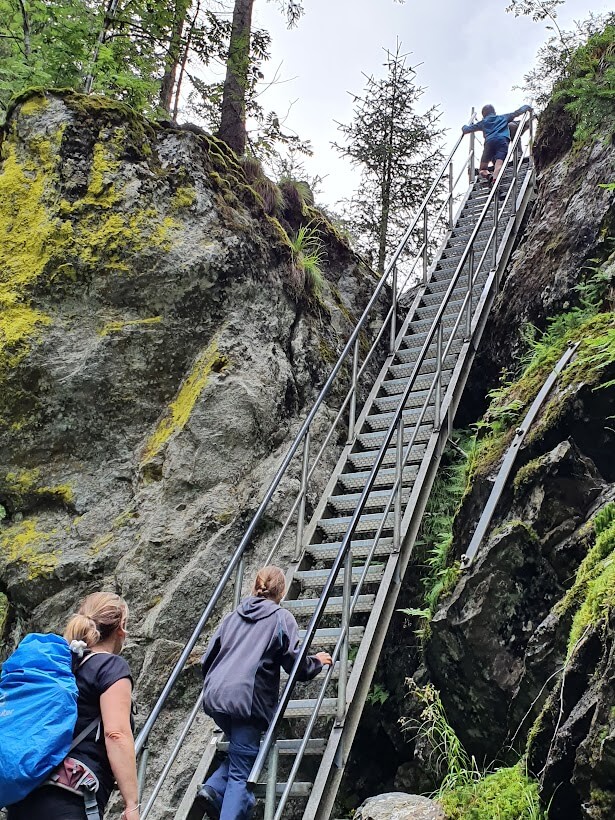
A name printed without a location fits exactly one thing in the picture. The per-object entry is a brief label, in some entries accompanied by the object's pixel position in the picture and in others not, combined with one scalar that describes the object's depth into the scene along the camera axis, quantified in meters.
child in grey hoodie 3.61
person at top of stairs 11.80
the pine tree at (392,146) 13.18
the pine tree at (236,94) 8.59
